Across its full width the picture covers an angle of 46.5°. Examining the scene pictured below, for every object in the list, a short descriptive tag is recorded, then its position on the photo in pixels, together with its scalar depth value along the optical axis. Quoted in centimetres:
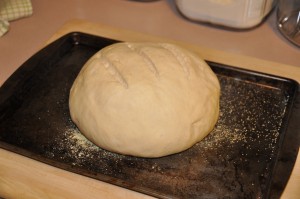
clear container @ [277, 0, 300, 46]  131
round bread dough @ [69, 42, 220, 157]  86
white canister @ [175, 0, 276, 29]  118
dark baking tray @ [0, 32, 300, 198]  84
